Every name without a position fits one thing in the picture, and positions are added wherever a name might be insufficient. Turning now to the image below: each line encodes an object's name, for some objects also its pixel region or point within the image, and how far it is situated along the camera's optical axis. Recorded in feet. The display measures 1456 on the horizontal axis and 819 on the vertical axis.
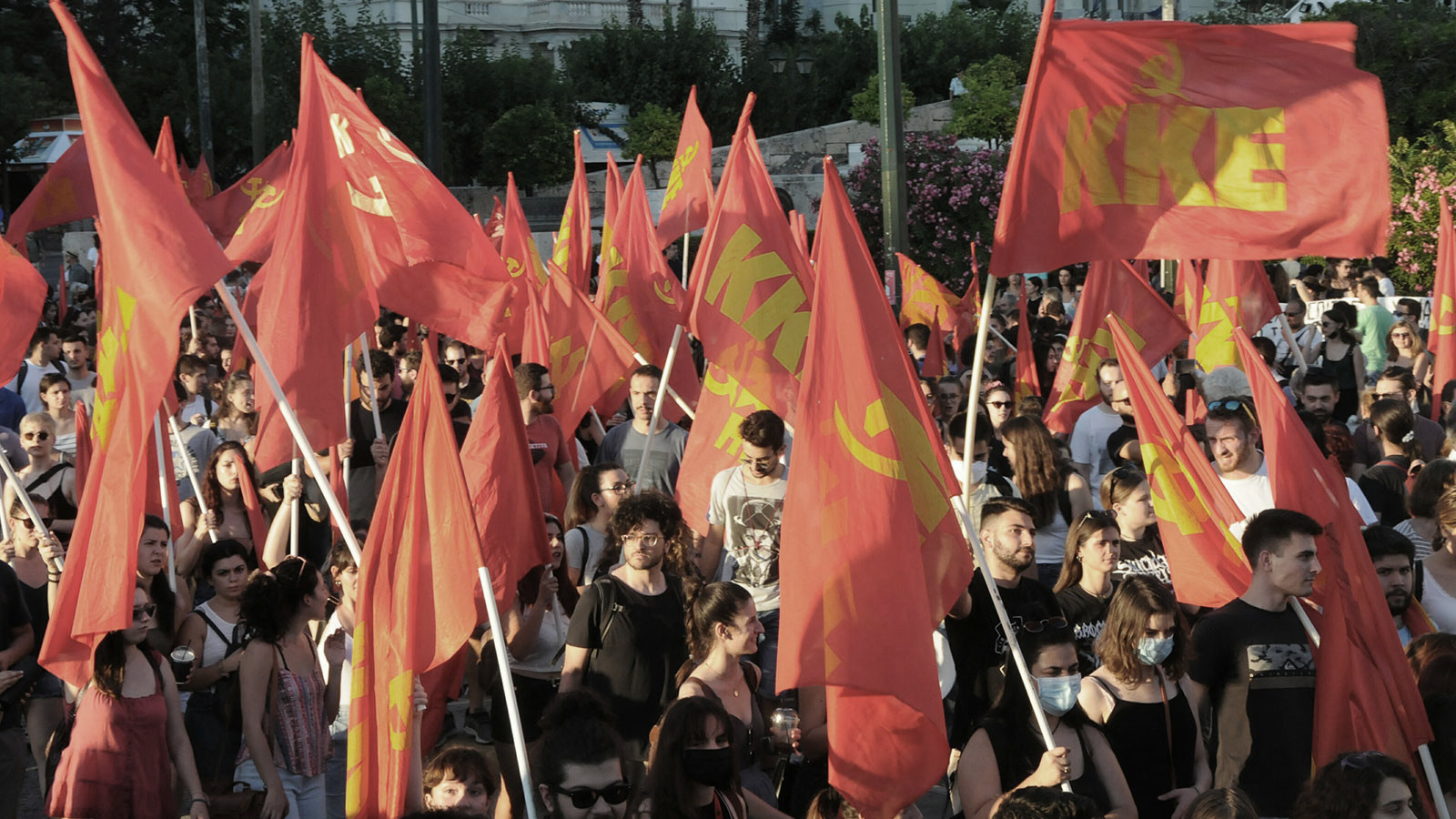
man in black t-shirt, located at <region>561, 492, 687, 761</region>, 17.57
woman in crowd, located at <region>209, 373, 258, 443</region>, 27.78
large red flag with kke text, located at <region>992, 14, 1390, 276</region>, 17.06
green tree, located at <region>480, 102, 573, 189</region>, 118.21
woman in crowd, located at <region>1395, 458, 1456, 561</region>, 20.95
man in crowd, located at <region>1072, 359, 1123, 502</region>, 27.58
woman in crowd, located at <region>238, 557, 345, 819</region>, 16.63
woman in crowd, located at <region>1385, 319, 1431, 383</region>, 36.52
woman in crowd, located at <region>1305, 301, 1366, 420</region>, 36.37
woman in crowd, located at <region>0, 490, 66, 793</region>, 20.16
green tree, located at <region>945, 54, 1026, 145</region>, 109.29
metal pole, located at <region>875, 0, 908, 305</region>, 43.55
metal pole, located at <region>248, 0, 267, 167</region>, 95.66
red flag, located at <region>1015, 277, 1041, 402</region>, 36.65
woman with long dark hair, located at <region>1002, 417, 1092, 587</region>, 22.24
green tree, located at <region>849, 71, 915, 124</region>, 119.96
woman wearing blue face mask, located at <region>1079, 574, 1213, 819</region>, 15.56
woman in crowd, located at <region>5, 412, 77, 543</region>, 24.49
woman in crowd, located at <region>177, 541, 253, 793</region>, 17.07
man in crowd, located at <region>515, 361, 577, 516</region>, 27.25
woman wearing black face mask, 13.99
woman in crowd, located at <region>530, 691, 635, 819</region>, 14.03
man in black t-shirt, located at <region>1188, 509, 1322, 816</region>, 15.78
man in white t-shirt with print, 20.38
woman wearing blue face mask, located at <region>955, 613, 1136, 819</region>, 14.64
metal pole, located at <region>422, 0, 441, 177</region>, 62.03
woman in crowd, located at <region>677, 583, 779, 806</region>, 16.20
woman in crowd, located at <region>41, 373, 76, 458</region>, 28.50
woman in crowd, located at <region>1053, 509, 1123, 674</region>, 18.33
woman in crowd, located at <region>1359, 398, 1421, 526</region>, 24.36
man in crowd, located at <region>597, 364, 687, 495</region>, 26.53
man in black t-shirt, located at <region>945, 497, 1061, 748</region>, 16.93
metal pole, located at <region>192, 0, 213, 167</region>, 100.83
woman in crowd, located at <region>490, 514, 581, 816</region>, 19.43
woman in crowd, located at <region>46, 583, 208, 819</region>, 15.90
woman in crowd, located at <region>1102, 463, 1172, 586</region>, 20.04
